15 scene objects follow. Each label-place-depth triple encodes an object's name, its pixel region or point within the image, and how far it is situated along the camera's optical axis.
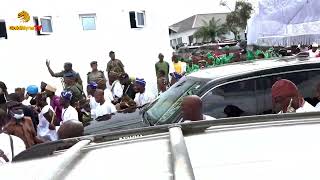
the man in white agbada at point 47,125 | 6.04
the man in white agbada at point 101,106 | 6.69
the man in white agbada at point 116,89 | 8.34
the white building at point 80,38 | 12.27
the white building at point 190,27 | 89.50
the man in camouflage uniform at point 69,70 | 9.46
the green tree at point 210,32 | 81.00
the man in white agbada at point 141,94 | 7.23
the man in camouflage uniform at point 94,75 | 10.43
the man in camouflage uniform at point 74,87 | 7.59
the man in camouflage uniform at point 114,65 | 11.84
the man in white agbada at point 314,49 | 11.32
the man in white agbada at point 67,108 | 6.02
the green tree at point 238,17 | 59.93
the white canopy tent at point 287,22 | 7.66
